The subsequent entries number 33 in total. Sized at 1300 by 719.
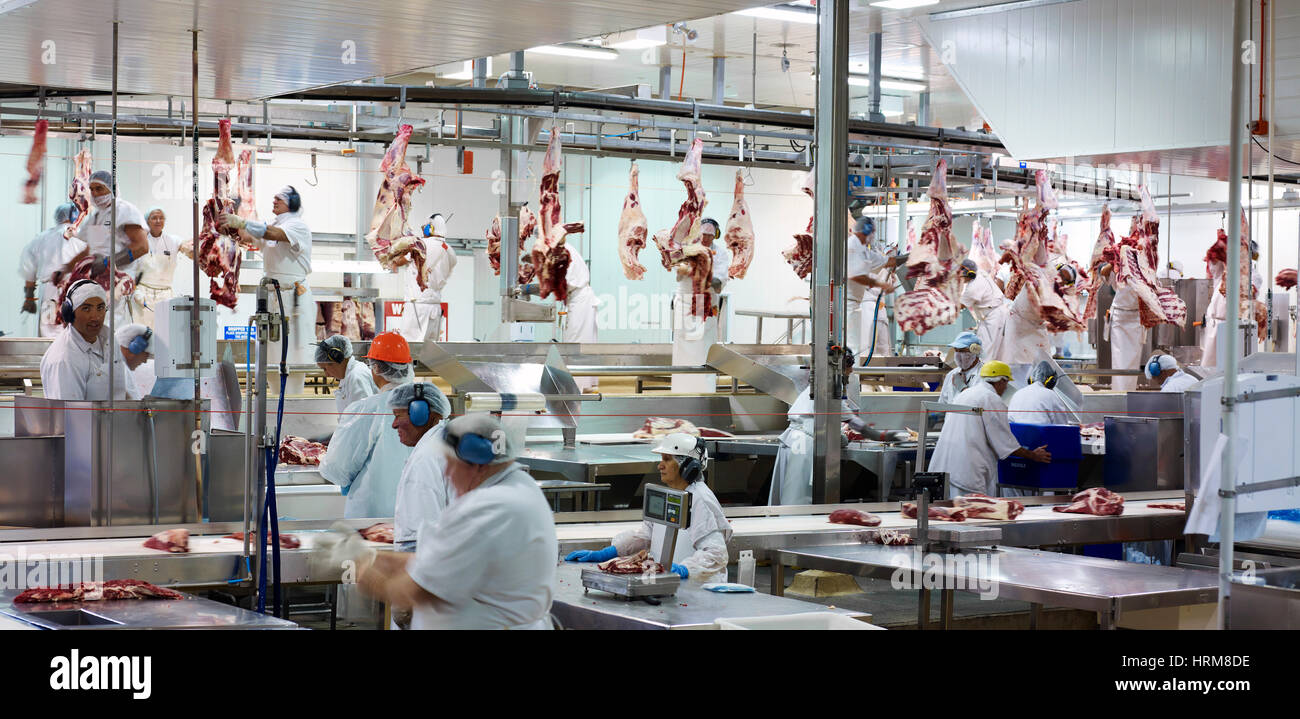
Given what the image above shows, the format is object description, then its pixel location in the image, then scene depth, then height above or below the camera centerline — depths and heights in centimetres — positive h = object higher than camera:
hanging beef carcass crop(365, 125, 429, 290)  1038 +90
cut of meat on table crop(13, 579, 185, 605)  412 -80
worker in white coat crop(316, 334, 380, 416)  709 -20
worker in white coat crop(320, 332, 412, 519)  589 -55
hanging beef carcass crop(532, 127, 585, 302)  1041 +66
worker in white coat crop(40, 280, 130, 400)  637 -11
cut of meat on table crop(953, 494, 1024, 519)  665 -83
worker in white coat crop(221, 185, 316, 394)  925 +50
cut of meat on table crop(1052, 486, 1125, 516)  689 -84
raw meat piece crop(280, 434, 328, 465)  731 -64
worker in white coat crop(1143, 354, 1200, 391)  982 -24
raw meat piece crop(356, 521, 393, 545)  536 -79
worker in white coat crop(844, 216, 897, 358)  1030 +52
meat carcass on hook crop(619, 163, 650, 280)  1155 +92
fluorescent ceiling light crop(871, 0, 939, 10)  935 +229
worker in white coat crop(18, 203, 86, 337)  1104 +61
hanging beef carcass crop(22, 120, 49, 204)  828 +107
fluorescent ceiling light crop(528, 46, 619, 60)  1322 +277
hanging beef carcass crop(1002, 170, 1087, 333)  1064 +53
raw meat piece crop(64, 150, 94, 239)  1111 +110
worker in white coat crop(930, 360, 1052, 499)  787 -65
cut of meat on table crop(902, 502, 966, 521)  655 -85
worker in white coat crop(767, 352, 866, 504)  747 -70
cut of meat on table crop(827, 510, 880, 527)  636 -85
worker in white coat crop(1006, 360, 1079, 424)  838 -43
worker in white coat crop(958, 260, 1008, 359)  1113 +28
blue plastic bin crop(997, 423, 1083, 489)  786 -69
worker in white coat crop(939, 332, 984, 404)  967 -19
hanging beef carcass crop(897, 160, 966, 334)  1095 +54
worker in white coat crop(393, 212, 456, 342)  1234 +35
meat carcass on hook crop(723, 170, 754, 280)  1136 +82
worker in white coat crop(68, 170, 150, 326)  811 +63
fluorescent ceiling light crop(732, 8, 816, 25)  1134 +269
